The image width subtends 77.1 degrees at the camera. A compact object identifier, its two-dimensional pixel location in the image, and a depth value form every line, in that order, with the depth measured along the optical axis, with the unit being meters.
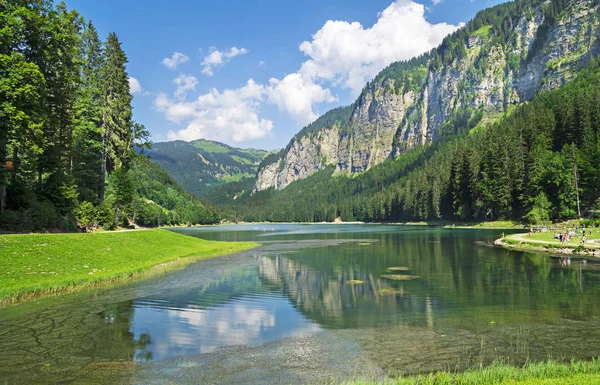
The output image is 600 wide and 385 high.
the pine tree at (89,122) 60.66
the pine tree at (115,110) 64.19
